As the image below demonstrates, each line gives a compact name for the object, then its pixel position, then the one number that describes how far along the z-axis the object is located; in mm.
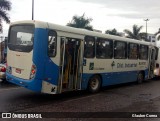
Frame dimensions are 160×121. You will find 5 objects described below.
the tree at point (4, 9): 31875
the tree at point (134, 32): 60750
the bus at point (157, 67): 20266
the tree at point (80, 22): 44000
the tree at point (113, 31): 56062
